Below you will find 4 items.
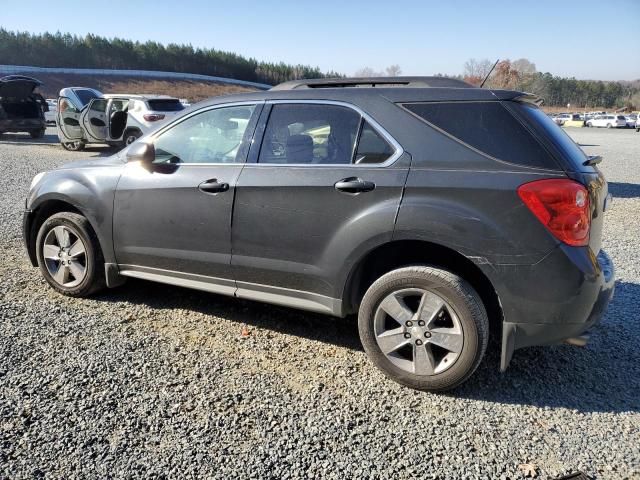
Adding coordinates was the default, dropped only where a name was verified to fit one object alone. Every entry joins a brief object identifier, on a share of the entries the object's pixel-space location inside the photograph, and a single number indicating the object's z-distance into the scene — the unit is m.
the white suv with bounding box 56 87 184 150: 13.66
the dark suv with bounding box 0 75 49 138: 17.45
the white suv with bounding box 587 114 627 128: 48.38
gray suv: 2.74
